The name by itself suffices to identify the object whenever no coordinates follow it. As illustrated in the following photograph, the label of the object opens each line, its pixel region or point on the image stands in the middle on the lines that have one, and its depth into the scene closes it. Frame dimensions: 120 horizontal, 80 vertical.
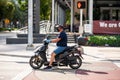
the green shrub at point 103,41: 18.59
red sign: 20.30
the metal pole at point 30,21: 16.09
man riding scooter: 9.96
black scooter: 10.03
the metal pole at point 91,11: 20.09
